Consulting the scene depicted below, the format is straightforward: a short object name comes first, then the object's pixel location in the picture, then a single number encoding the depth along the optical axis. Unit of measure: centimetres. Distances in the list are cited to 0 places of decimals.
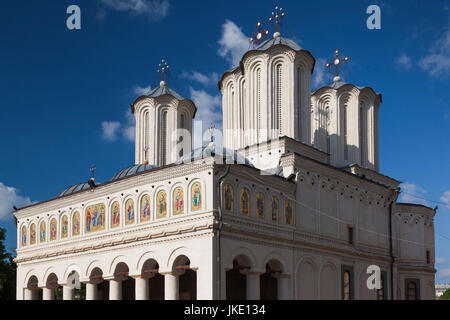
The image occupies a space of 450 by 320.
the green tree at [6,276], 4066
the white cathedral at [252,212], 2673
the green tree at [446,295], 7400
